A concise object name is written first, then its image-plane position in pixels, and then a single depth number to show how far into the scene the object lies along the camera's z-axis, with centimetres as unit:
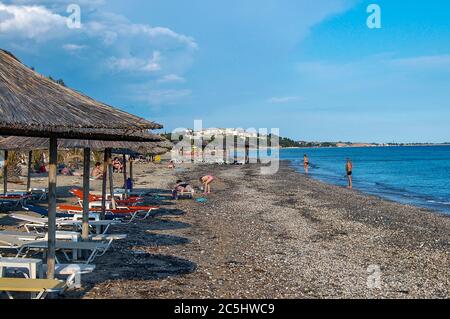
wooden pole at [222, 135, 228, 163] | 6479
